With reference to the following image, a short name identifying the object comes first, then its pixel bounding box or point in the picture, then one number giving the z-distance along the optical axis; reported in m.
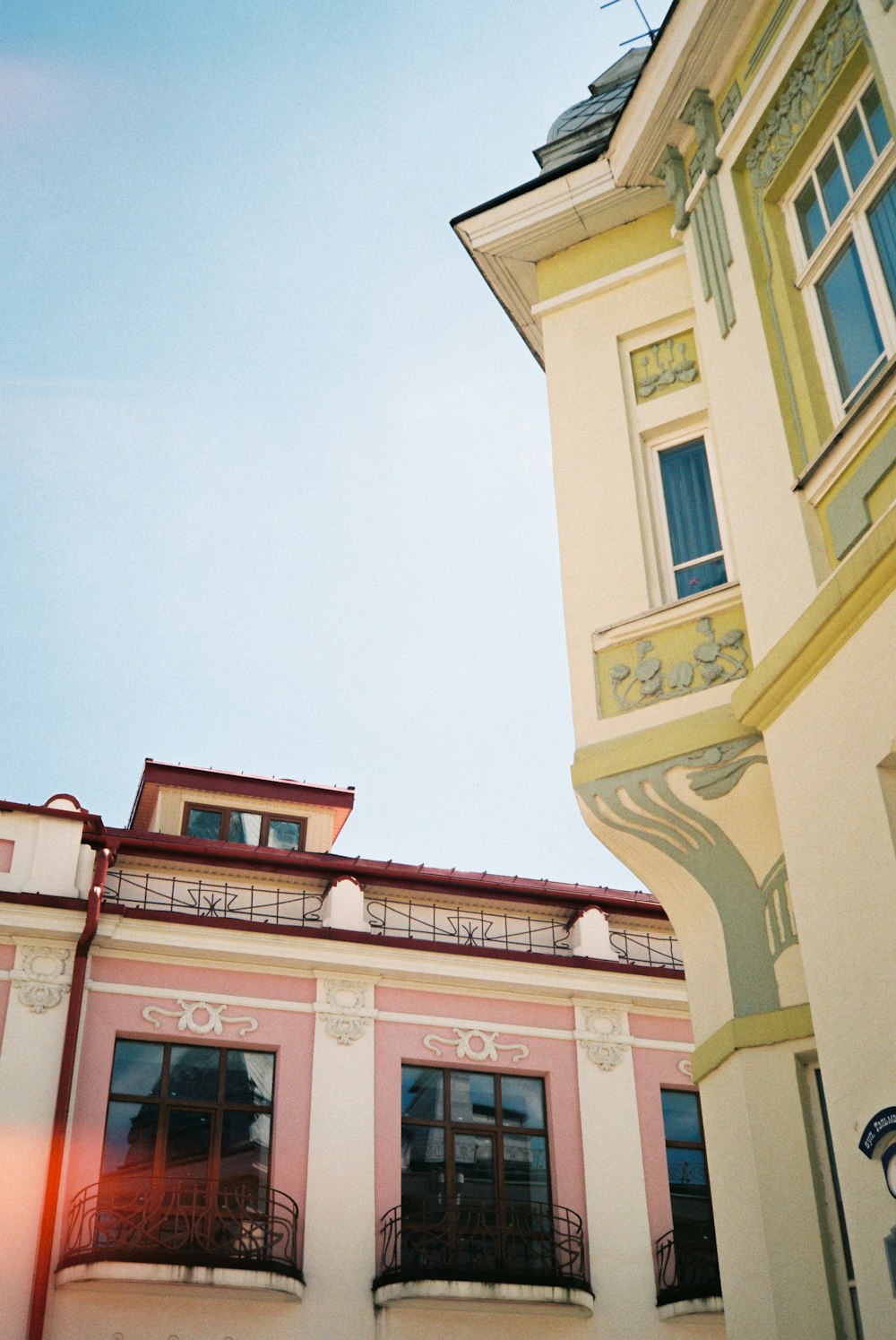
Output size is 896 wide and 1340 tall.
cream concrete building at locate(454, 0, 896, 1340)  7.65
